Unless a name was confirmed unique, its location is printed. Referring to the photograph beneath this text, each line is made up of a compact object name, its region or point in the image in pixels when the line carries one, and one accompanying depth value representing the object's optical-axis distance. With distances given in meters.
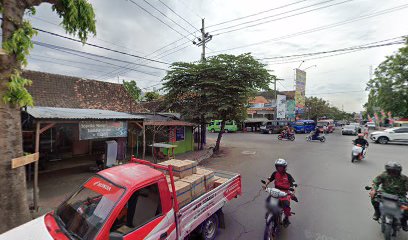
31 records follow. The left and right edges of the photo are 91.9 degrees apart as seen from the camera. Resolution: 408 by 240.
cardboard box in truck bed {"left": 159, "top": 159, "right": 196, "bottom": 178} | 4.19
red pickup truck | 2.46
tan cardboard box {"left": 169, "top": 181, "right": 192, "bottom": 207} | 3.54
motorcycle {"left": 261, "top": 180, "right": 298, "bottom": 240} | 3.78
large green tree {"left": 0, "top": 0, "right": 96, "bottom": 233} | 3.49
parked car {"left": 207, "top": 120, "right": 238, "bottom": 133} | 32.64
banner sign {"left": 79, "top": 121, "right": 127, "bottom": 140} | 7.46
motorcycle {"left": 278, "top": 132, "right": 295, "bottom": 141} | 20.91
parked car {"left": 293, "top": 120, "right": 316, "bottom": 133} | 29.12
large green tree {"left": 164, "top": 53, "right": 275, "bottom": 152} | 12.23
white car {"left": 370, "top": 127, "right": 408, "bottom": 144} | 16.82
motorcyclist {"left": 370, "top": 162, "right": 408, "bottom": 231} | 3.84
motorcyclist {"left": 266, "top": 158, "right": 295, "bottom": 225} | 4.42
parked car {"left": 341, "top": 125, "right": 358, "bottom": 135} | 26.90
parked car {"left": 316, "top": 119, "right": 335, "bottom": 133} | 29.59
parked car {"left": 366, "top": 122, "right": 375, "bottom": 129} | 41.39
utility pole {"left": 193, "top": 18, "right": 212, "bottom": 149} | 16.89
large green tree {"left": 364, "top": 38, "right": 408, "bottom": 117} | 23.81
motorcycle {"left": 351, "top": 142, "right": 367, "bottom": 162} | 10.39
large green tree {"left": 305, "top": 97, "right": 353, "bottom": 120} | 49.59
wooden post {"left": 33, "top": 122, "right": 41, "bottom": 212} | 5.38
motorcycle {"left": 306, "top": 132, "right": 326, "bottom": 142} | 19.34
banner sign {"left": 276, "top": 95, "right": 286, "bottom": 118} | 30.34
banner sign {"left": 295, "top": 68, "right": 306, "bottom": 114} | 31.20
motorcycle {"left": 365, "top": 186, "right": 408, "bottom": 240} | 3.63
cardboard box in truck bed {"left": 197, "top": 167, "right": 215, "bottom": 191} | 4.50
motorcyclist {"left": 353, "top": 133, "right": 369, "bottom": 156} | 10.55
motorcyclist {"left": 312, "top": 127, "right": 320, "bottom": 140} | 19.66
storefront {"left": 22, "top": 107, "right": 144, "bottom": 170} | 6.83
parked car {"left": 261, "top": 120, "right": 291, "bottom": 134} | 29.50
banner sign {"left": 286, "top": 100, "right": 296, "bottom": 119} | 31.79
